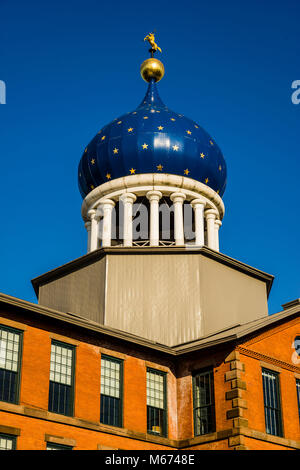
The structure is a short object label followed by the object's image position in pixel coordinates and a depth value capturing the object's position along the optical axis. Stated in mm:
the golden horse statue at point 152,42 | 43438
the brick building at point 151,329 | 24406
